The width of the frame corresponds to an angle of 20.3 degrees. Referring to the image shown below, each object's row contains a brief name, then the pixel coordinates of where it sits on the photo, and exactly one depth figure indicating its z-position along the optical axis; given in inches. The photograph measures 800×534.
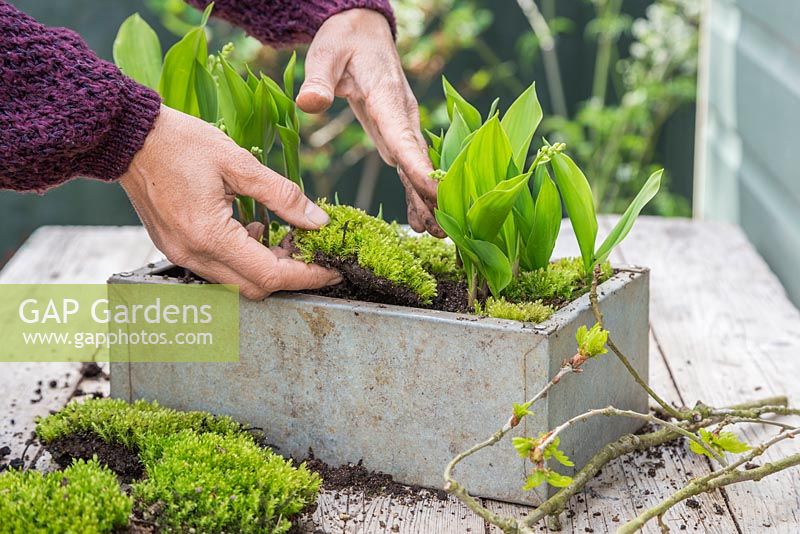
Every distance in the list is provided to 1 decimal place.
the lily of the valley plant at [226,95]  76.8
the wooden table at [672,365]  71.2
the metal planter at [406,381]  70.9
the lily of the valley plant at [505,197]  72.3
